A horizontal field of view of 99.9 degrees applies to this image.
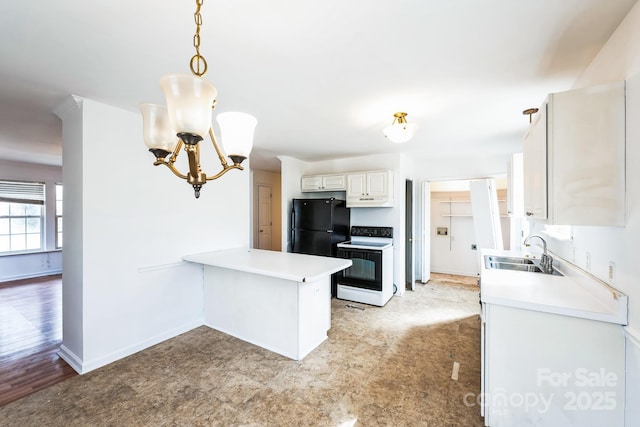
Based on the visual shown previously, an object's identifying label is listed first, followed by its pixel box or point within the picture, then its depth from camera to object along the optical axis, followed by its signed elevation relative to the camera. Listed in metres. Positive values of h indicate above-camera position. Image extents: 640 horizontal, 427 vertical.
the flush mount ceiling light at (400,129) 2.54 +0.80
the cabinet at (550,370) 1.40 -0.87
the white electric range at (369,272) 3.91 -0.89
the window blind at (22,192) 5.25 +0.43
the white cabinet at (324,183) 4.50 +0.53
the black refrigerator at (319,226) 4.24 -0.21
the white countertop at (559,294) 1.40 -0.50
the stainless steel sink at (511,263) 2.71 -0.53
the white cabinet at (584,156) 1.39 +0.31
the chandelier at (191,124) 0.98 +0.37
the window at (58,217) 5.88 -0.09
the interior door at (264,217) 6.69 -0.10
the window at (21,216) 5.28 -0.06
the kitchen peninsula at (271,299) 2.52 -0.90
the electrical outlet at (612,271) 1.50 -0.33
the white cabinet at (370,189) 4.13 +0.38
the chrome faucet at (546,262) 2.47 -0.46
